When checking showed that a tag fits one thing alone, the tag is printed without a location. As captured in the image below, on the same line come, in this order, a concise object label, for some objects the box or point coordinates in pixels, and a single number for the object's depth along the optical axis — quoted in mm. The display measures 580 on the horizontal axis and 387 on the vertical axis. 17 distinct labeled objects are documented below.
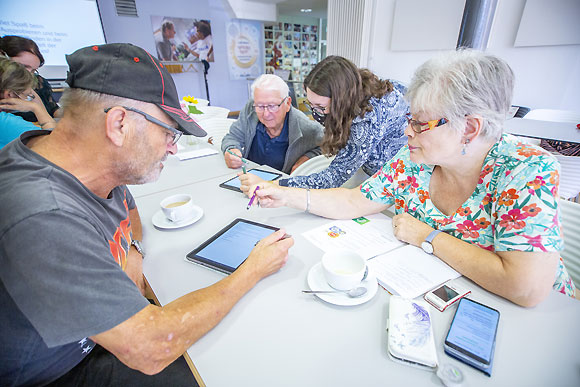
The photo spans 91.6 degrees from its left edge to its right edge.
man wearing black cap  531
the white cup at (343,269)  737
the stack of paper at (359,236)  958
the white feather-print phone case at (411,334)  587
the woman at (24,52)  2705
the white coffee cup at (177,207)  1118
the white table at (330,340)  574
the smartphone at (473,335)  580
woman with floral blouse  707
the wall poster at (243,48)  6410
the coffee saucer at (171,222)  1117
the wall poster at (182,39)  5465
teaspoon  752
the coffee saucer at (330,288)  731
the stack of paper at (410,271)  779
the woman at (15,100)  1838
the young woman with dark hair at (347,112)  1507
